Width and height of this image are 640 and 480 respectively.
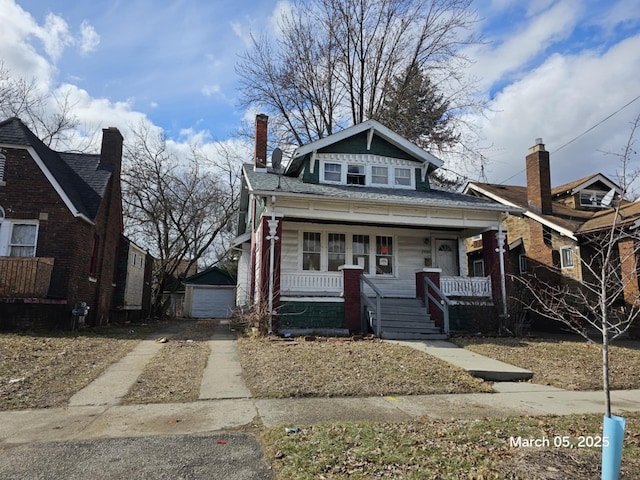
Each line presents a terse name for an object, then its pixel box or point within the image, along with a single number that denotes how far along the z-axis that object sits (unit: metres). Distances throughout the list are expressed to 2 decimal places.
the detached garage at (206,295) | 30.75
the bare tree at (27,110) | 23.92
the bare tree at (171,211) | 28.77
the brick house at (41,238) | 12.83
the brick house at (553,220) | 17.77
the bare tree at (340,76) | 26.08
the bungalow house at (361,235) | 13.45
